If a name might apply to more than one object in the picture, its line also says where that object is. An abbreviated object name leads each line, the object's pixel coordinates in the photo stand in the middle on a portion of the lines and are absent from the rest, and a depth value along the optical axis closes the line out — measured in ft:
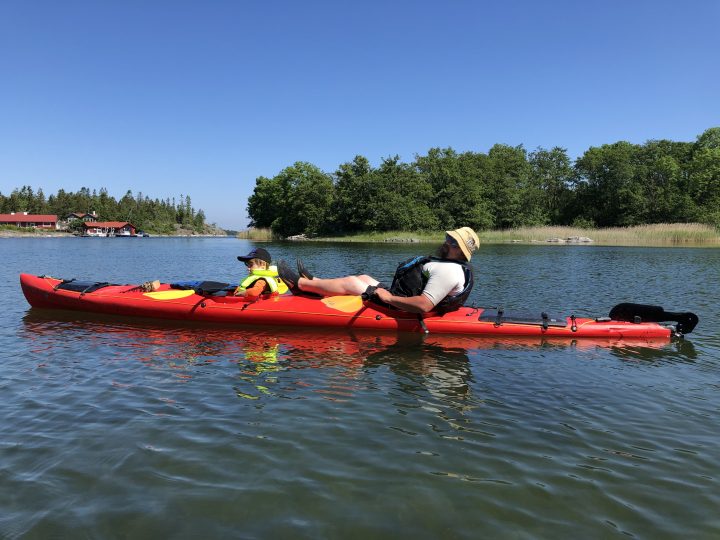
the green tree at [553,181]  203.82
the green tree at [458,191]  174.09
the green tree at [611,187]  176.04
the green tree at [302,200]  196.03
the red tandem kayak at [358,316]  23.86
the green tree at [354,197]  179.63
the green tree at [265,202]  232.80
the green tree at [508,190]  181.47
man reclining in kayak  22.95
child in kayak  26.27
